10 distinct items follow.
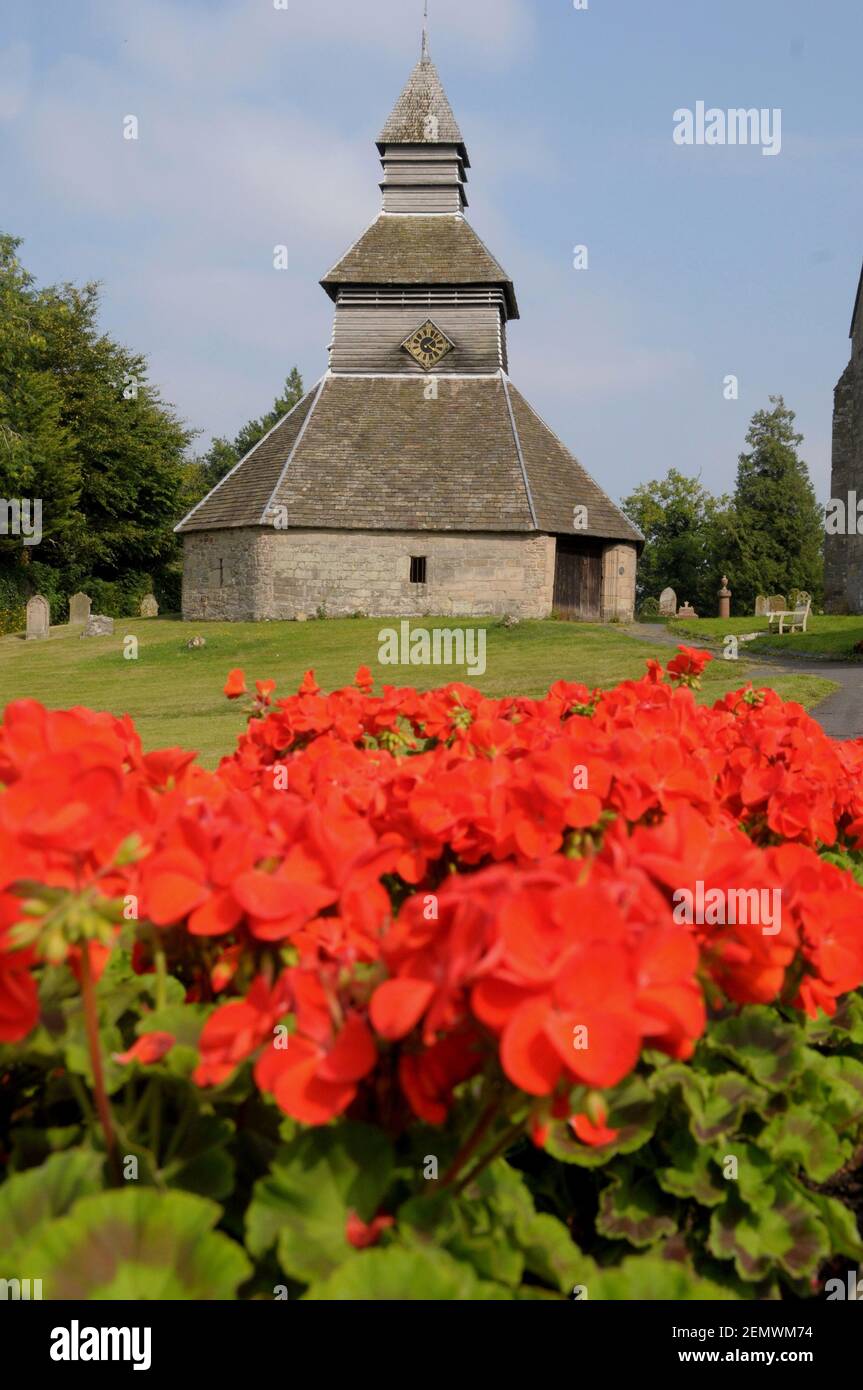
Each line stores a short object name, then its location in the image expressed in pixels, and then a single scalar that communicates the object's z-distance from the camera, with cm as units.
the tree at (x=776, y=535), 6019
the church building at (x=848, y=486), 3747
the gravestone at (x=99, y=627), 3244
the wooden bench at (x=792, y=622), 3027
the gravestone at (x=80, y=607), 3875
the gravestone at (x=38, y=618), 3353
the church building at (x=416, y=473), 3222
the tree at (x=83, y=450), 4569
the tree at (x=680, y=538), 7164
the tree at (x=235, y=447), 7944
